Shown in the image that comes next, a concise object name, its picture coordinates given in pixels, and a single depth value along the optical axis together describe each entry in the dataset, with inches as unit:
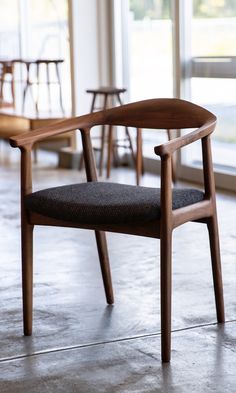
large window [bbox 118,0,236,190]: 244.8
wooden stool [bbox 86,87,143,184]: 258.4
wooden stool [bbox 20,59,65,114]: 328.2
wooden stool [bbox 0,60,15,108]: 388.2
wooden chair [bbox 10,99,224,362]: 106.2
